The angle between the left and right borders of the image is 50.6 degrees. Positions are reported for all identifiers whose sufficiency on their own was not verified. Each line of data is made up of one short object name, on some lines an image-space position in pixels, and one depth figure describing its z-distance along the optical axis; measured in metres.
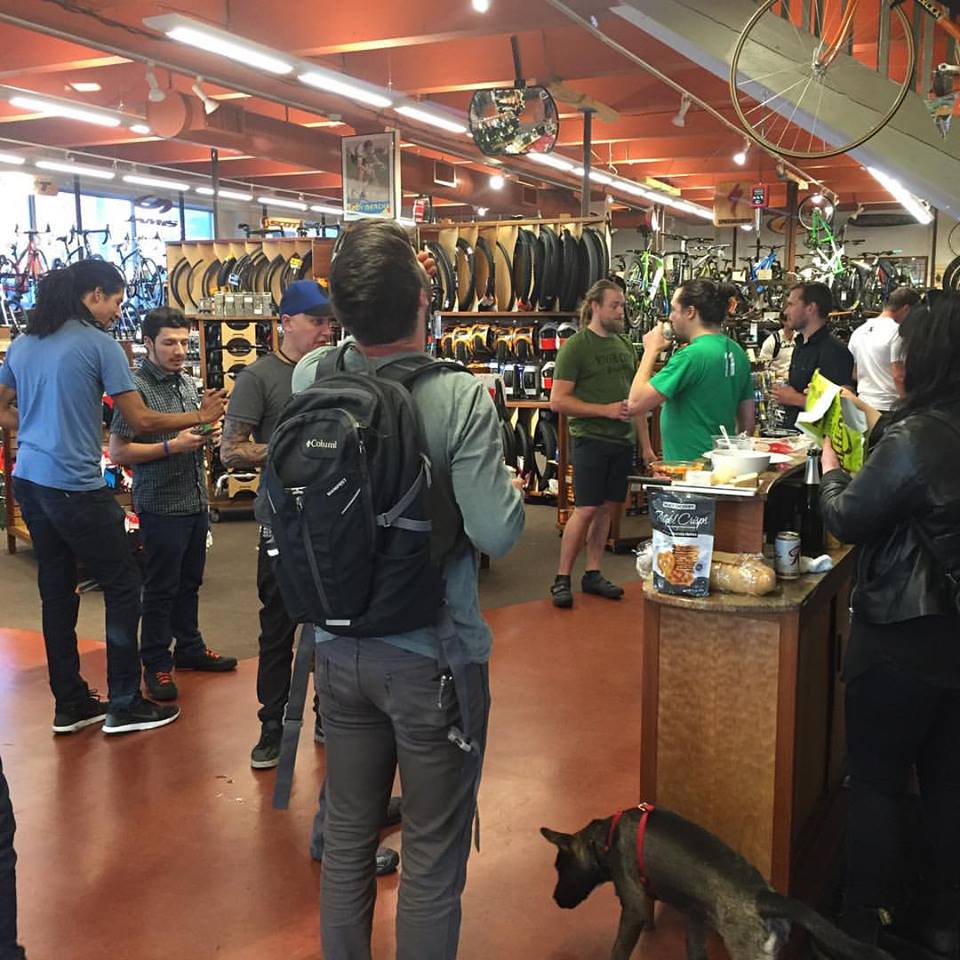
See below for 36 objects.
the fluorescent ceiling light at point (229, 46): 7.00
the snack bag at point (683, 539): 2.58
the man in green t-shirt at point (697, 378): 4.41
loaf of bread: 2.58
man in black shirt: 5.81
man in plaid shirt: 4.08
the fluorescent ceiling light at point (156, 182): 15.38
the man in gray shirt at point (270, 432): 3.40
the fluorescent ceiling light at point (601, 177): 14.89
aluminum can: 2.73
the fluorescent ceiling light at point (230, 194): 17.10
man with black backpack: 1.86
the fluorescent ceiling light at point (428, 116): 9.88
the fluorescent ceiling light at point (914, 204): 15.64
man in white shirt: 6.39
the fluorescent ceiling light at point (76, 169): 14.38
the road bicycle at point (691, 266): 12.47
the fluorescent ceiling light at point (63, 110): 9.91
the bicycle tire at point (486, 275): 8.30
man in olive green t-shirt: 5.64
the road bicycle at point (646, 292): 9.70
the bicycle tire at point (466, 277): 8.29
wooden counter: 2.56
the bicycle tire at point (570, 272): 7.93
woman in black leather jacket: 2.13
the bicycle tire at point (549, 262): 7.97
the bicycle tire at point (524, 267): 8.06
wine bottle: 2.96
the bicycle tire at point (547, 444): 8.41
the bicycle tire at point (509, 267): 8.25
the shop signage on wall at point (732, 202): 17.77
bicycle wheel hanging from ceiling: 6.50
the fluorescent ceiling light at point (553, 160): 12.71
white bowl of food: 2.86
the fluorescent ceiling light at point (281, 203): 18.44
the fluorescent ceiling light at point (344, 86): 8.12
